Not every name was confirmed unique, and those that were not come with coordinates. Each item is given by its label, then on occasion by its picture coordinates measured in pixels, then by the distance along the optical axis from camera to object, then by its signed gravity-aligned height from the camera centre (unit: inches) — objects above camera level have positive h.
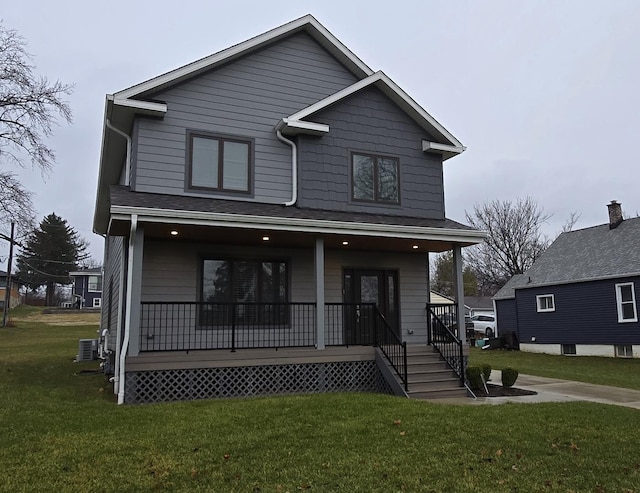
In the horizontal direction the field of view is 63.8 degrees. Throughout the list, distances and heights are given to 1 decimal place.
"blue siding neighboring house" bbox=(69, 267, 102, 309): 2252.7 +125.1
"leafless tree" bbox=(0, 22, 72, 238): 758.5 +309.6
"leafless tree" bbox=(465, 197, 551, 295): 1673.2 +260.5
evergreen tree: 2253.9 +263.3
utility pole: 1310.3 +47.8
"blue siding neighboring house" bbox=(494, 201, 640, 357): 789.2 +34.2
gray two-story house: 378.0 +70.8
